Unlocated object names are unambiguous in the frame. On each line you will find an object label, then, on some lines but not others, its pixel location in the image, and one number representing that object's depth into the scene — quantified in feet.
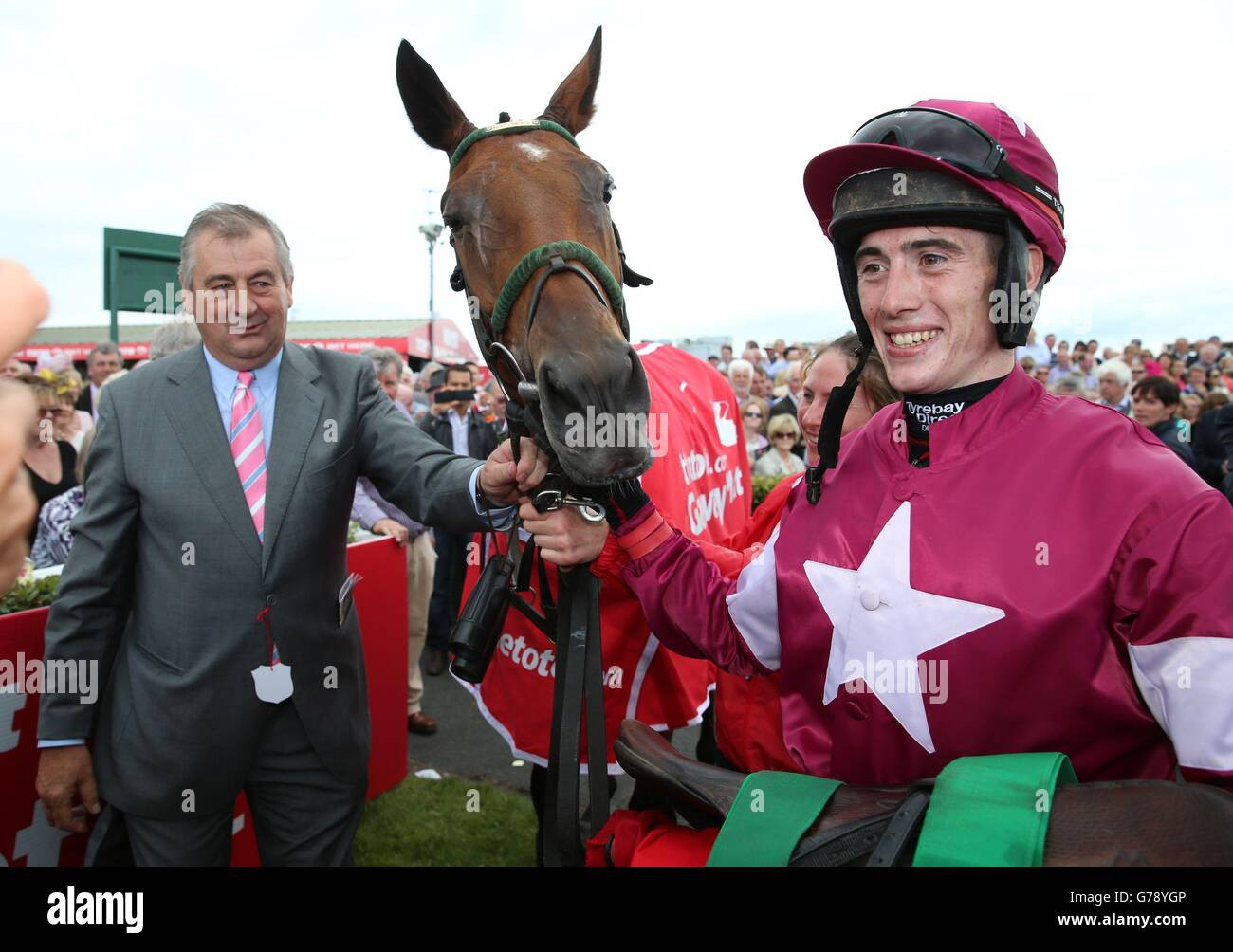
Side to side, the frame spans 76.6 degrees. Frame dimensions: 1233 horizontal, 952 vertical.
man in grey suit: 6.73
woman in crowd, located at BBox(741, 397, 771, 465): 24.85
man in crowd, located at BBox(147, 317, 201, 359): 11.67
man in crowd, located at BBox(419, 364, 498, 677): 21.34
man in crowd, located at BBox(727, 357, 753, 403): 28.43
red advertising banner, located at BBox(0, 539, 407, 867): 8.32
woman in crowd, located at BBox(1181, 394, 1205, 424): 28.43
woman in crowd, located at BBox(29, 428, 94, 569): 12.39
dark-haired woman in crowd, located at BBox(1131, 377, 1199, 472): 20.08
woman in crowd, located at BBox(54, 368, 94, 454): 14.70
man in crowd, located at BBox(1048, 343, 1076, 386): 39.30
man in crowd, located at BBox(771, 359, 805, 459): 23.98
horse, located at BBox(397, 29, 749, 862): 5.29
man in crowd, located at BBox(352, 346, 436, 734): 14.49
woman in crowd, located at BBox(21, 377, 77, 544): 13.00
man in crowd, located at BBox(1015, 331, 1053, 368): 36.37
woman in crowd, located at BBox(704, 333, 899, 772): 6.98
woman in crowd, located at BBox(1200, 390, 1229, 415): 23.88
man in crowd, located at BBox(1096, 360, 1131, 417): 24.67
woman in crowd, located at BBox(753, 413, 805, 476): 21.06
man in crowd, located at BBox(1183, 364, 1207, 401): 36.60
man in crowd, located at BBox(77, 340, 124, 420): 19.38
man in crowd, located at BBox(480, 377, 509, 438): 20.77
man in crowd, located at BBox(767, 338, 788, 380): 43.35
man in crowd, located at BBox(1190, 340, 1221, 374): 43.42
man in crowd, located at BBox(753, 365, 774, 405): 33.38
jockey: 3.88
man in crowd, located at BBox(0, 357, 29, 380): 13.11
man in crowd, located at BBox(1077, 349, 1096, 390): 40.22
